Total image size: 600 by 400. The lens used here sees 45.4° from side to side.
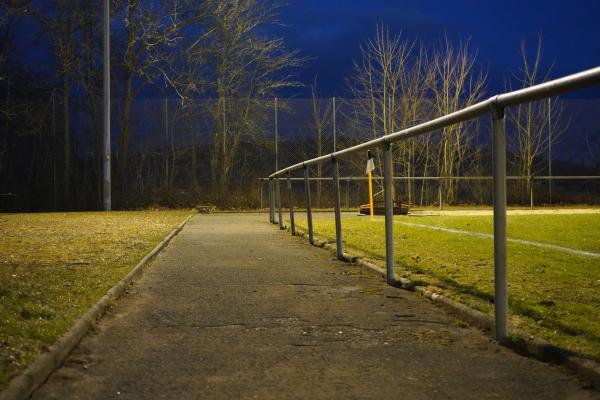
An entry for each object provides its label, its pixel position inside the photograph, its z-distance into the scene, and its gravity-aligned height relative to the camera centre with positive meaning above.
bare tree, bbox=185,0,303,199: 27.25 +5.40
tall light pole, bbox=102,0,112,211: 23.89 +2.69
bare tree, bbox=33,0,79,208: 26.58 +6.16
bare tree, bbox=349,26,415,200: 27.16 +4.47
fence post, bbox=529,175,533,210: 23.48 +0.05
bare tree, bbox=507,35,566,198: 26.14 +2.39
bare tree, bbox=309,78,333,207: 27.31 +3.00
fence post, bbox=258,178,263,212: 23.88 +0.35
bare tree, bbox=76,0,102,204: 27.23 +5.32
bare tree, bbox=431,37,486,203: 25.83 +3.73
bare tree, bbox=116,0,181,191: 26.50 +5.86
